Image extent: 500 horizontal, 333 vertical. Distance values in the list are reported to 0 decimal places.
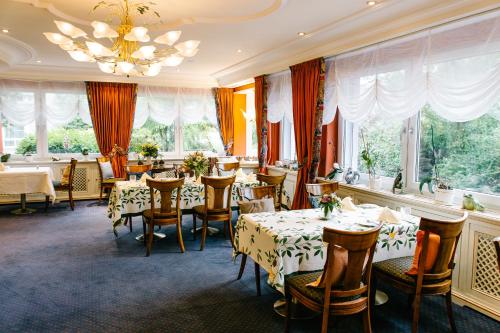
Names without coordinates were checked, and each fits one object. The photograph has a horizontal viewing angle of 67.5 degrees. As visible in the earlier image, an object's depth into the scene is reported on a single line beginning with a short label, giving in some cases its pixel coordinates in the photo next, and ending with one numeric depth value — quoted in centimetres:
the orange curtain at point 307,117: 518
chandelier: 339
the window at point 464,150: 335
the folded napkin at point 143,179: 502
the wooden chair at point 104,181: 719
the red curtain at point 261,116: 684
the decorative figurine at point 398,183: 407
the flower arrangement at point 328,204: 321
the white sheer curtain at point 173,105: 827
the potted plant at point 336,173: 507
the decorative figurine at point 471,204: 327
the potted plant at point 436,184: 349
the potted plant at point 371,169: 441
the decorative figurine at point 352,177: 482
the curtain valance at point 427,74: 317
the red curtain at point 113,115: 775
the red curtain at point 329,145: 532
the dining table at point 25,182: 620
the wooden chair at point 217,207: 455
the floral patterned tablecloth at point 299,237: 274
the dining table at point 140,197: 465
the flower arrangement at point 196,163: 512
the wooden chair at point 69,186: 678
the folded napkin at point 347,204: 362
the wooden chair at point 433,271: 248
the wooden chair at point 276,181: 487
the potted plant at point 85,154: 786
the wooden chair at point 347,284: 221
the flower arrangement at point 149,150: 658
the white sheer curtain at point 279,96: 621
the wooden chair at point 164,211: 430
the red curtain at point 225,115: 866
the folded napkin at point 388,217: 313
